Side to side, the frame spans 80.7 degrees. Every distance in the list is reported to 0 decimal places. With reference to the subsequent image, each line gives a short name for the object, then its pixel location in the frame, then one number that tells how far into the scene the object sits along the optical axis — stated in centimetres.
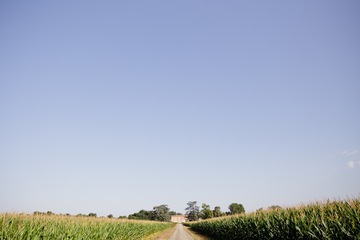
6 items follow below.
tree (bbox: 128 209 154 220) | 13319
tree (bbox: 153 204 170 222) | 13112
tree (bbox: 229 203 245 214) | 12799
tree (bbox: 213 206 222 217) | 13762
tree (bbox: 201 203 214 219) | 11480
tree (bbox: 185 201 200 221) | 17264
